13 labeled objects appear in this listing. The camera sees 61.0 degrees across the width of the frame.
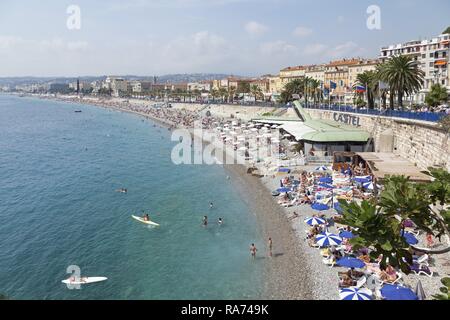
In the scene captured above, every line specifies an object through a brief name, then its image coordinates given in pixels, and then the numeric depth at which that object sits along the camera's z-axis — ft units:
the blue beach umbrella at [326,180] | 93.47
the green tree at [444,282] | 21.18
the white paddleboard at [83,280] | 59.93
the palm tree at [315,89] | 248.52
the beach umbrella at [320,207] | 75.79
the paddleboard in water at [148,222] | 84.50
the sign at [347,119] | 138.62
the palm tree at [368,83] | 155.81
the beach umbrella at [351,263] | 52.26
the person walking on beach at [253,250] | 66.33
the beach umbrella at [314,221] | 69.62
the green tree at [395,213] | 21.97
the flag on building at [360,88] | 144.64
